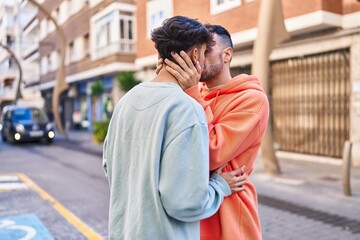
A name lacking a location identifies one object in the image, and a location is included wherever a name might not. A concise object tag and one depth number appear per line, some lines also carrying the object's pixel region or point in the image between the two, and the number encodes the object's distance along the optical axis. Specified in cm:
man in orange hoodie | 147
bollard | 591
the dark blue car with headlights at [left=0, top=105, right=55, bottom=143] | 1496
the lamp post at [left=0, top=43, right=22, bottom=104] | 2609
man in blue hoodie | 132
